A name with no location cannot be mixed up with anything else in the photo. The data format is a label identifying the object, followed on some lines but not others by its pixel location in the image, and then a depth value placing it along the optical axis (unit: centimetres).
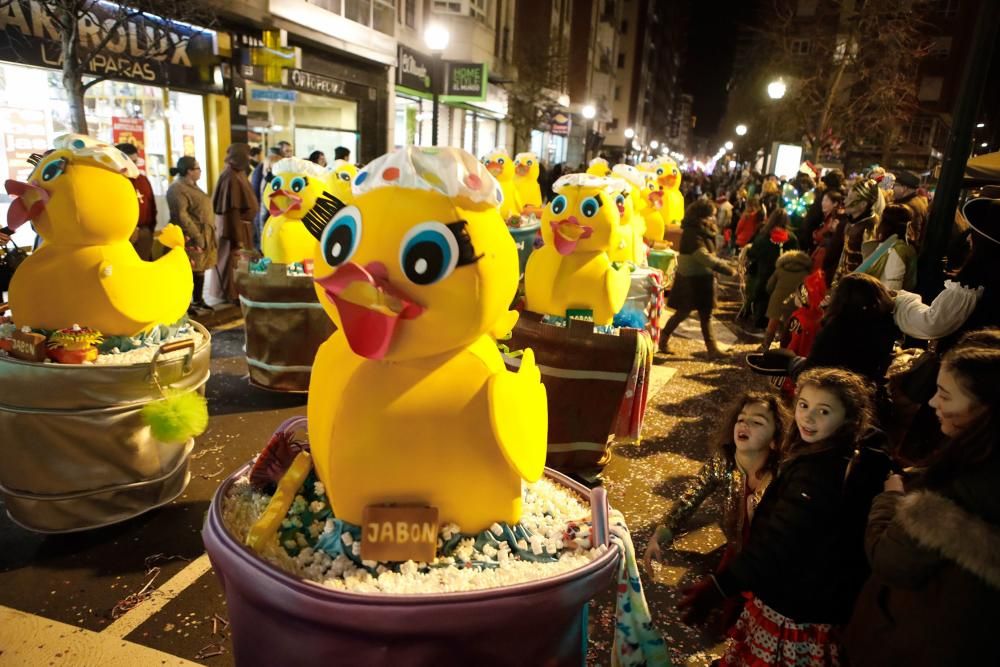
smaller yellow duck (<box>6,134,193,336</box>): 299
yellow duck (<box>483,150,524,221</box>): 956
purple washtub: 159
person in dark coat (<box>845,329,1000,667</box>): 157
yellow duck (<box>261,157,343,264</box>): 513
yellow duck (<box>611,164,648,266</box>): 560
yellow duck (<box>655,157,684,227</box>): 1006
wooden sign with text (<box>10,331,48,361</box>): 291
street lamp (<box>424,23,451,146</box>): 1009
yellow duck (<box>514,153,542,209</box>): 1084
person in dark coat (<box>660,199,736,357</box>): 677
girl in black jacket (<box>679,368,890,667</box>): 204
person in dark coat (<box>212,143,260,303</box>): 737
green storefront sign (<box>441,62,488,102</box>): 1474
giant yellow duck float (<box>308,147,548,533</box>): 172
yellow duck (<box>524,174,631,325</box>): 429
